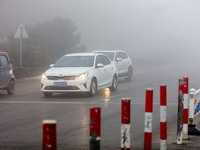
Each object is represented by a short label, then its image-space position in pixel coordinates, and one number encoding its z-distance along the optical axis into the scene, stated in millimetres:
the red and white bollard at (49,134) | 6010
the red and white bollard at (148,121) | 10227
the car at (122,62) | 36964
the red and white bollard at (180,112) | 12232
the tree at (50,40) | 55698
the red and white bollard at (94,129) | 7185
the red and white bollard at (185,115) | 12878
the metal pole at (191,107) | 13954
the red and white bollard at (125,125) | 9007
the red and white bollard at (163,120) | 10957
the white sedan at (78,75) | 24130
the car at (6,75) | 25481
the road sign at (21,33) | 41643
